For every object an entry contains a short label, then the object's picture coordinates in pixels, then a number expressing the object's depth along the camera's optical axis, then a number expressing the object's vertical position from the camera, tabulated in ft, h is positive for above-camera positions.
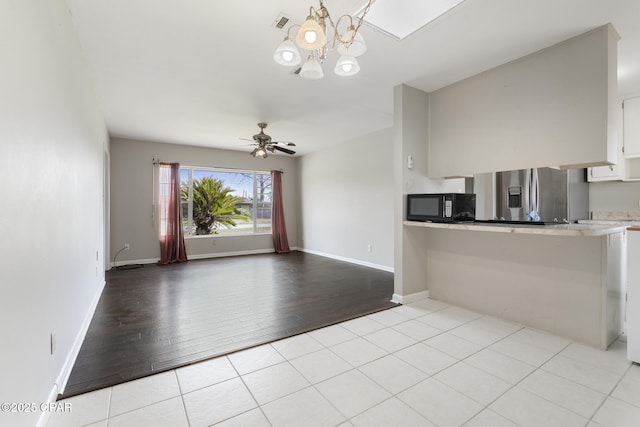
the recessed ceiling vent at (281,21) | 7.09 +4.83
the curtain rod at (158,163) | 19.92 +3.51
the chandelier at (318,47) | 5.20 +3.37
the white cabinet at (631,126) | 10.53 +3.07
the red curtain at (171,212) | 20.10 +0.03
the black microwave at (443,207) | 9.60 +0.11
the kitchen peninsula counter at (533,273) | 7.70 -2.05
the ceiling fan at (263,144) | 15.38 +3.76
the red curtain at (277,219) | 24.48 -0.63
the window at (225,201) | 21.75 +0.88
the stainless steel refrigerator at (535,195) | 9.11 +0.49
